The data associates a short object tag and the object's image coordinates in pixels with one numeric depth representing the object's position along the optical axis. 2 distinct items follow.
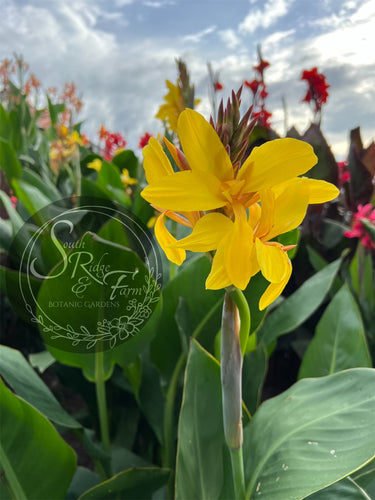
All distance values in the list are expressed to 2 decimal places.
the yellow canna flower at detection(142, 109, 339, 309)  0.37
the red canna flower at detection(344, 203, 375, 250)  1.09
